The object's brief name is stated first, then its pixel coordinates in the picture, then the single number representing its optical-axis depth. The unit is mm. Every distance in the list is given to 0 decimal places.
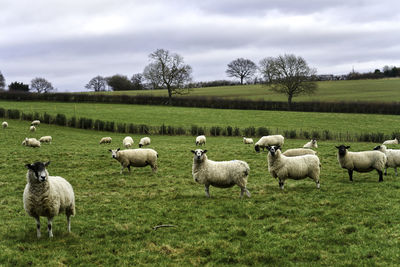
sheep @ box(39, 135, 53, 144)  31594
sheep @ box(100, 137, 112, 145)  32344
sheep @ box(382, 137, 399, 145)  30177
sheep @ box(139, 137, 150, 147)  29772
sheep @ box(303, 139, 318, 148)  26641
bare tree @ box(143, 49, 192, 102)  71938
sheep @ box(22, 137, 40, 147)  27828
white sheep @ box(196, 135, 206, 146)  31147
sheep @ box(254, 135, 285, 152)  27953
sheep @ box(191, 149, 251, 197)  12055
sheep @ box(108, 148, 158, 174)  17422
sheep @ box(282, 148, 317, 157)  17953
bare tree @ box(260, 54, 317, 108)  64812
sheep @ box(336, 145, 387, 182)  14305
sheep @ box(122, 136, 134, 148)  27684
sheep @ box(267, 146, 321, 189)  13234
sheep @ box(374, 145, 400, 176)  15536
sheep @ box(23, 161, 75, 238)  8336
